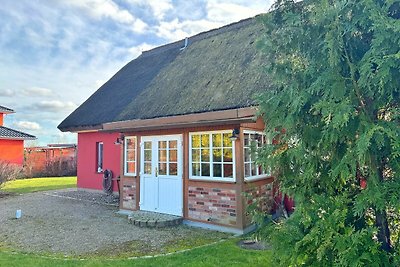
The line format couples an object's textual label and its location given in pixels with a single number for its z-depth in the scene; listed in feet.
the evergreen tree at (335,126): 8.49
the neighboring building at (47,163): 76.59
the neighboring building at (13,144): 70.69
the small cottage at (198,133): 23.57
